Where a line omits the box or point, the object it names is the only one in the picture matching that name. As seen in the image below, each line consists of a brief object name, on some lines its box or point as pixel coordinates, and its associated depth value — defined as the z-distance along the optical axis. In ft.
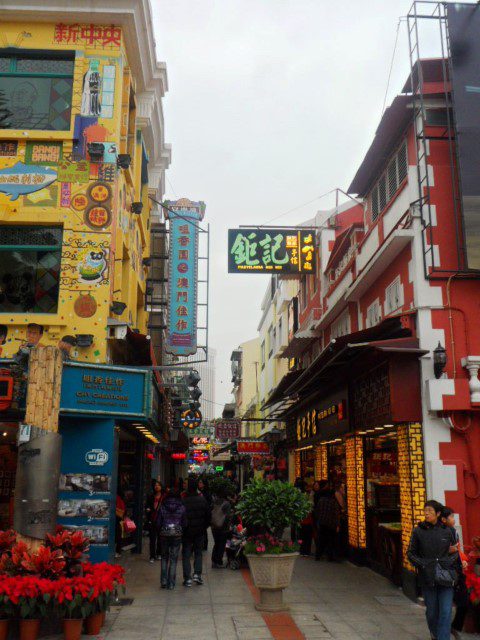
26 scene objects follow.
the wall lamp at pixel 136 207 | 53.06
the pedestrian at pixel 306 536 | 53.16
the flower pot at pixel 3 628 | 25.20
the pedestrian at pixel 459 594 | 25.85
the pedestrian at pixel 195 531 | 39.70
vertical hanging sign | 61.52
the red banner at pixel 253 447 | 94.79
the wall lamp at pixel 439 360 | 34.63
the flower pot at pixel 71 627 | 25.54
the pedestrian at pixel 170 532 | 37.78
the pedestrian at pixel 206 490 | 52.54
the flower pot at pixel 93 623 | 27.04
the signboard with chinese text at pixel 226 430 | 122.31
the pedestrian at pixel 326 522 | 47.91
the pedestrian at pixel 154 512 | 49.94
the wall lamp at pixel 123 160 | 44.98
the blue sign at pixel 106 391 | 39.17
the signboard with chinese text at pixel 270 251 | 57.52
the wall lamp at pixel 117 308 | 42.86
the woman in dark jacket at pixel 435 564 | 24.08
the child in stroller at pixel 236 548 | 46.21
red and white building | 34.86
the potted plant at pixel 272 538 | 31.65
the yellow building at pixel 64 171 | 41.83
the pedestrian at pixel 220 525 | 45.65
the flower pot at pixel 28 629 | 25.34
